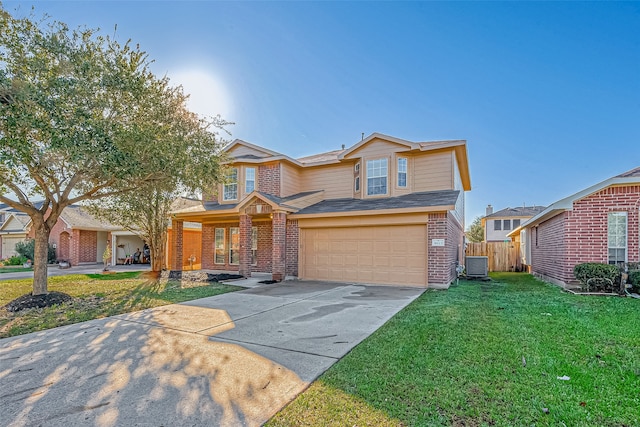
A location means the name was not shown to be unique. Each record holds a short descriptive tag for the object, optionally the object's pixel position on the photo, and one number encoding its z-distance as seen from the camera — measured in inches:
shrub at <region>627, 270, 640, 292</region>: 359.3
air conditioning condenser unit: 547.5
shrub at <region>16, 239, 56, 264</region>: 893.2
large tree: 265.0
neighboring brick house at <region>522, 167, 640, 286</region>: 388.8
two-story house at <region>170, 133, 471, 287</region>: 442.0
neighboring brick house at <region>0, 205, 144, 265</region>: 879.1
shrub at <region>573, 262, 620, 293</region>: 366.6
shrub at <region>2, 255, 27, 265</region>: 880.3
